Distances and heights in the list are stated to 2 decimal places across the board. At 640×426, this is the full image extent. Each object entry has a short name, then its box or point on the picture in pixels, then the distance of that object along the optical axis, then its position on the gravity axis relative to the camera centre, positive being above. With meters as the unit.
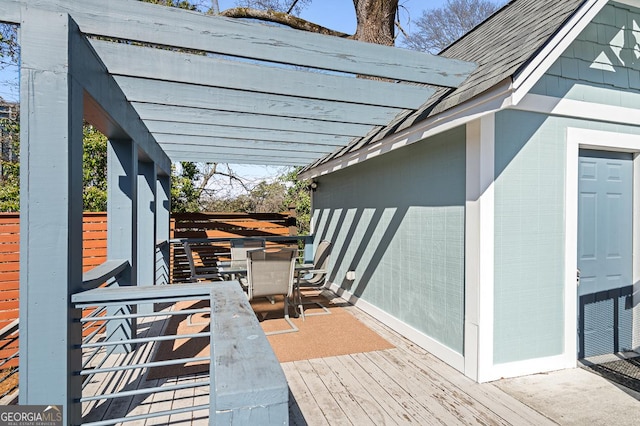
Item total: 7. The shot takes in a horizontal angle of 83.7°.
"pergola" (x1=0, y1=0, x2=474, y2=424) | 1.97 +1.05
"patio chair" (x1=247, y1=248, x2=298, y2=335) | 4.50 -0.78
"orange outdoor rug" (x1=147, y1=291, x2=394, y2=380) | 3.76 -1.53
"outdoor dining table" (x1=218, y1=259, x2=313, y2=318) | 5.20 -0.89
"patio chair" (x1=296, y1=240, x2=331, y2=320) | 5.68 -0.92
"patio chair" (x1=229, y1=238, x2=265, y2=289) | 6.71 -0.69
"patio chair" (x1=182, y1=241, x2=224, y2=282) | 8.41 -1.02
